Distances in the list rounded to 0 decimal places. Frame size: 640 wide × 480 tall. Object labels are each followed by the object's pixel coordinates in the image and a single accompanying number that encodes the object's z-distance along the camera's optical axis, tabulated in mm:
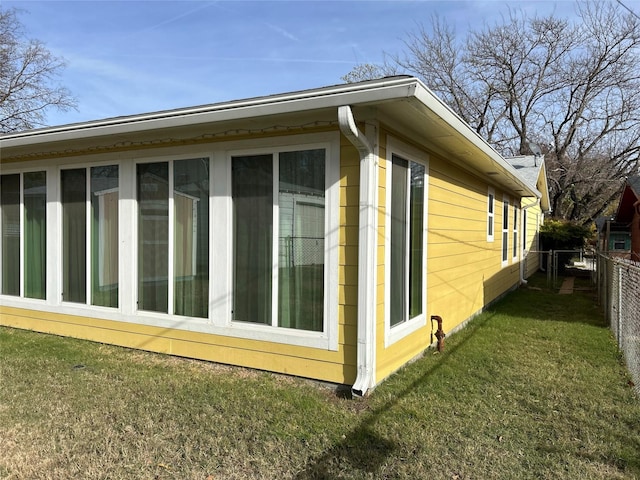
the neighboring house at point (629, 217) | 11062
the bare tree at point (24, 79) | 16734
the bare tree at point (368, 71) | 26625
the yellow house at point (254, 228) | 3863
